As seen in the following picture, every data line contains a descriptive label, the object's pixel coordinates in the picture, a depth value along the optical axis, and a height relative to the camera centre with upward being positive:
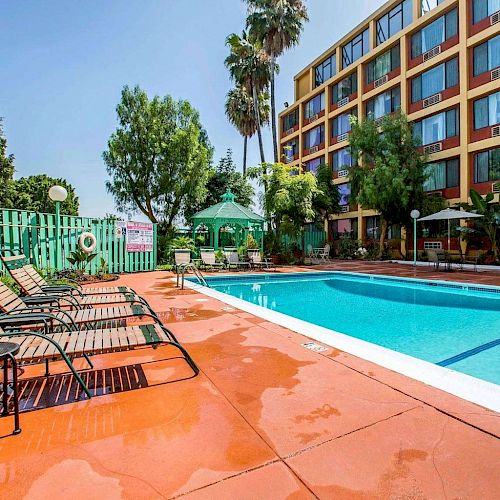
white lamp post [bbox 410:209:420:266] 19.25 +1.38
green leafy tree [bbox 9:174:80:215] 37.67 +5.68
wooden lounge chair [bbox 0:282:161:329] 4.20 -0.94
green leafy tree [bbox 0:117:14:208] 24.97 +5.60
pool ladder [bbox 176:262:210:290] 10.73 -1.15
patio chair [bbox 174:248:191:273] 15.70 -0.68
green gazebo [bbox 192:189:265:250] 20.12 +1.29
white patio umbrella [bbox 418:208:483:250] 16.59 +1.16
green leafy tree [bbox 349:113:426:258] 20.52 +4.33
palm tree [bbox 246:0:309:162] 25.05 +15.76
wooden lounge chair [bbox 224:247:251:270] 16.81 -1.01
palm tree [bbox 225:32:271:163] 27.70 +14.09
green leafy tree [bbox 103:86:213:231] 21.17 +5.48
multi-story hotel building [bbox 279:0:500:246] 19.60 +10.44
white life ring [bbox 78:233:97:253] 13.00 +0.00
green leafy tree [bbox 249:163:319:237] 19.69 +2.58
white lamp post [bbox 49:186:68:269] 11.58 +1.60
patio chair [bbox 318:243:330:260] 23.91 -0.95
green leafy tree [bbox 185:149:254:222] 27.16 +4.52
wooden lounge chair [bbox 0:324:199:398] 3.04 -0.98
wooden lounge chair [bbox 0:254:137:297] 5.61 -0.61
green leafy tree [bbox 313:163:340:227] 25.16 +3.56
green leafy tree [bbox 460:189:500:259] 17.56 +1.15
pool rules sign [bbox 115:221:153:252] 15.95 +0.36
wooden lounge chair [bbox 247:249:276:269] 17.30 -0.91
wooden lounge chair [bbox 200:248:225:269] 16.33 -0.87
